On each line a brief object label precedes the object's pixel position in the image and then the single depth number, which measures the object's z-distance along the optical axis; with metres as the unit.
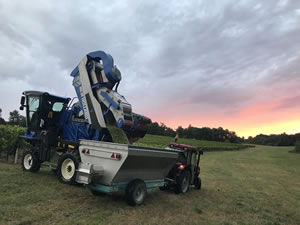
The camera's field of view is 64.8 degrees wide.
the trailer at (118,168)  5.67
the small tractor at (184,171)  8.62
